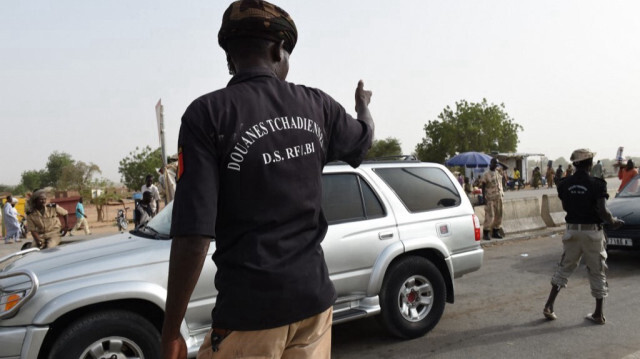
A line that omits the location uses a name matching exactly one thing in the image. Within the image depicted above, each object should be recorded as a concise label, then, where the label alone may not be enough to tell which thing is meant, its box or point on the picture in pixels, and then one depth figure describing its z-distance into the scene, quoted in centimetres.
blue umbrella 2969
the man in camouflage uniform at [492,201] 1102
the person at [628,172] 1124
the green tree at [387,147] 6756
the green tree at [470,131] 5631
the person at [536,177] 3866
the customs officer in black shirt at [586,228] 512
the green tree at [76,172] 5287
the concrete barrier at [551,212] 1264
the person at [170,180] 748
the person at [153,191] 1230
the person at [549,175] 3469
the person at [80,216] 1558
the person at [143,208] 1001
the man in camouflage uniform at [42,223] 761
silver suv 321
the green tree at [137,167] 4550
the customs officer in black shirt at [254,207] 141
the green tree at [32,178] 8219
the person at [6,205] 1506
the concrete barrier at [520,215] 1188
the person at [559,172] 3272
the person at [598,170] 1995
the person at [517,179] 3794
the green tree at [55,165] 8131
